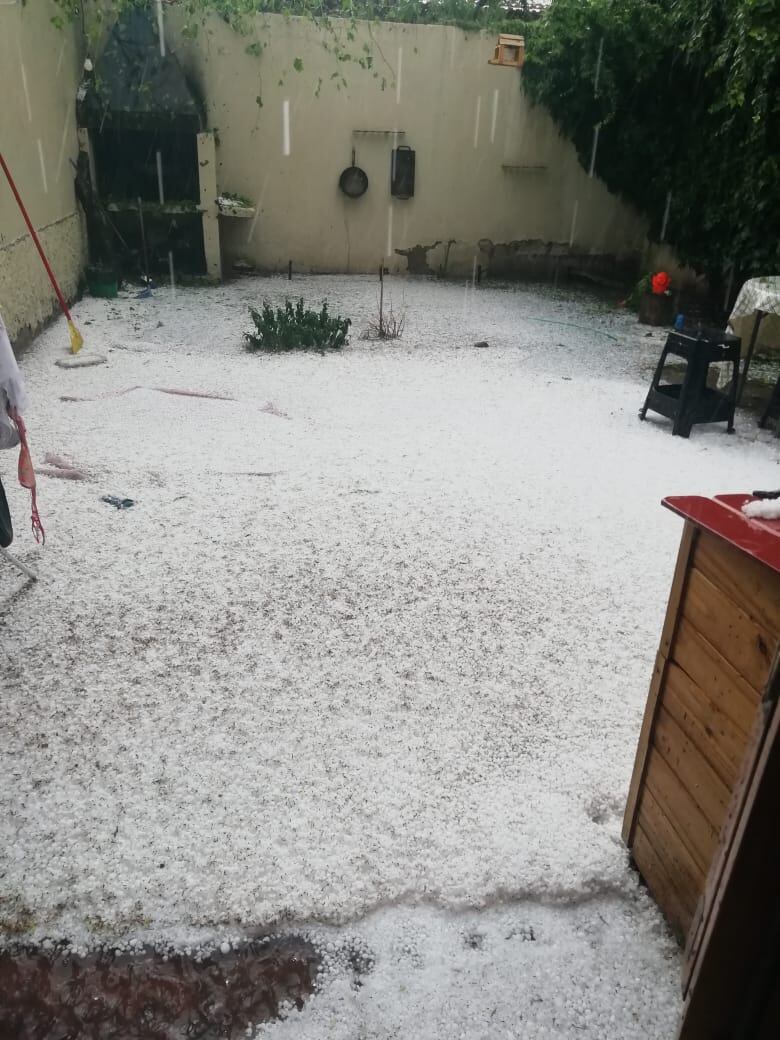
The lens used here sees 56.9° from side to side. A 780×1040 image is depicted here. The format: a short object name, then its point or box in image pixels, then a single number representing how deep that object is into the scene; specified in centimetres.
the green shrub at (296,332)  603
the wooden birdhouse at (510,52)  859
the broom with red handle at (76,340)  544
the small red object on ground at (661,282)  712
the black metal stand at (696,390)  443
